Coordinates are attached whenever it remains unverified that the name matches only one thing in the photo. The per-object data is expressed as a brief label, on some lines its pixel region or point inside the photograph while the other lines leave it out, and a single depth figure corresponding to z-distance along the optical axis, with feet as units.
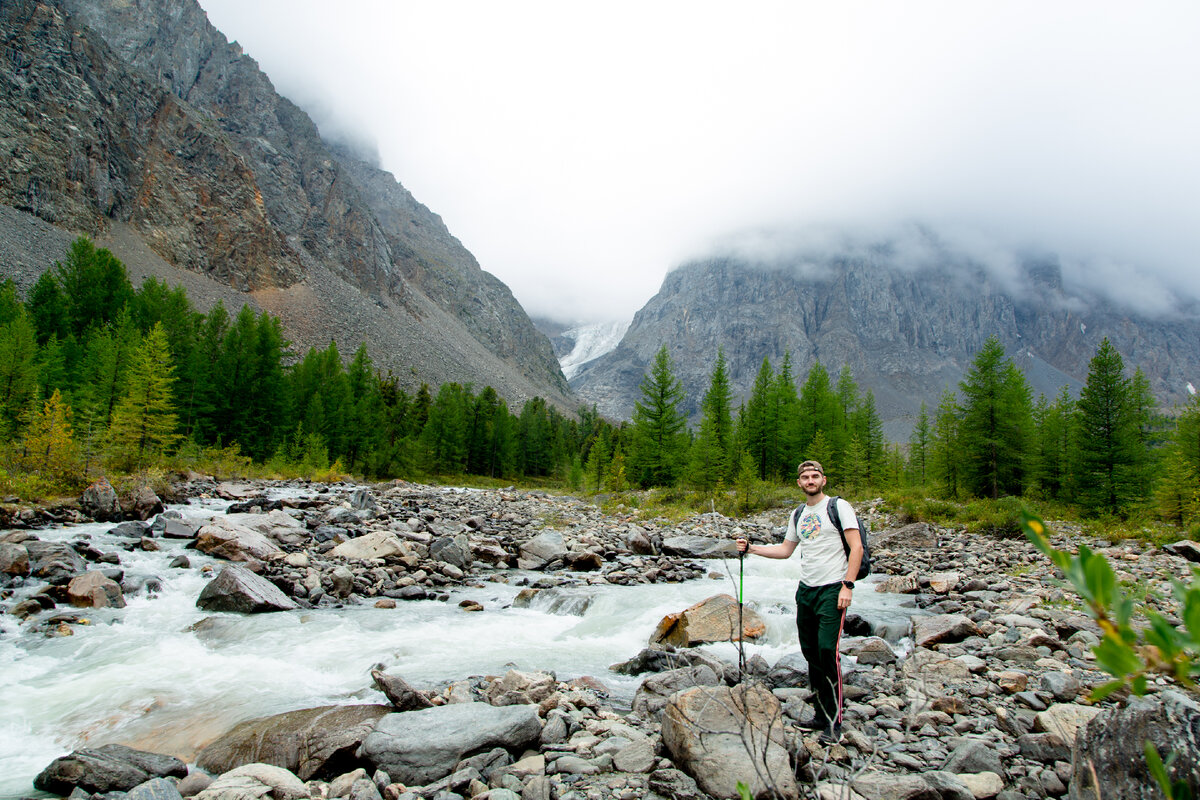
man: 18.07
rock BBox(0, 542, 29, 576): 30.76
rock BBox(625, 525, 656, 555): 55.26
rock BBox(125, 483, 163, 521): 48.65
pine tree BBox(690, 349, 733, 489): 112.88
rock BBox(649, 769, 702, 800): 14.43
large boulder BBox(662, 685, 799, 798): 14.29
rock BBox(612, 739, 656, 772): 15.78
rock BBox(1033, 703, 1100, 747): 16.15
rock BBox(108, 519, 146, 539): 42.25
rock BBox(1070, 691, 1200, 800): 10.18
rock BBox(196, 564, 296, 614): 32.12
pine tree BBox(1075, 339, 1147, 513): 72.38
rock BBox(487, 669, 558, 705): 20.43
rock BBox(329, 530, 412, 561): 43.39
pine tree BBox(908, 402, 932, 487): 165.48
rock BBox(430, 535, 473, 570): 46.37
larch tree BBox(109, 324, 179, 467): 79.00
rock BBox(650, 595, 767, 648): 28.43
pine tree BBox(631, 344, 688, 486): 124.36
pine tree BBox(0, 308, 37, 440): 76.28
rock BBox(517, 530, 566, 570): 49.64
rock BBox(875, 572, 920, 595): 40.57
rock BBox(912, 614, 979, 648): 26.60
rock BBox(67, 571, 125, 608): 30.30
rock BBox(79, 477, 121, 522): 46.96
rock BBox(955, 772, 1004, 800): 14.02
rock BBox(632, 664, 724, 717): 19.97
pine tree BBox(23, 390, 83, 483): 54.19
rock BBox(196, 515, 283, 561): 40.01
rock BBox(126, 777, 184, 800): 14.21
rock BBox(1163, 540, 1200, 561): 43.06
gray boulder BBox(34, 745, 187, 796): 16.07
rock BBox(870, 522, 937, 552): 59.11
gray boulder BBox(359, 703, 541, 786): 16.24
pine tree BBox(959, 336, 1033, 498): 93.50
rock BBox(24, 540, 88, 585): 31.63
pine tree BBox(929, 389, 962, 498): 100.17
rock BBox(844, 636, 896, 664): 24.11
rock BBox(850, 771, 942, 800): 13.57
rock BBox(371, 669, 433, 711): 20.62
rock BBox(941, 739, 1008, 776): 14.94
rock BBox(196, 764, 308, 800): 14.35
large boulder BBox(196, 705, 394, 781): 16.90
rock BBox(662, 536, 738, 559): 54.95
